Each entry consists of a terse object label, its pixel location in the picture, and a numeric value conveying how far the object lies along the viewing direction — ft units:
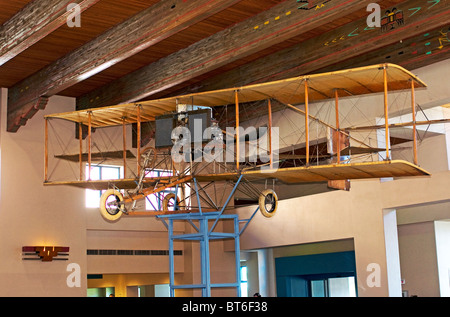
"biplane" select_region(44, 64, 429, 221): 33.17
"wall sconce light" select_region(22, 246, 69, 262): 49.57
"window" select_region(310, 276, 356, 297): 62.03
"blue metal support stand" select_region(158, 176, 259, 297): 39.50
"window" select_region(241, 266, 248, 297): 73.92
